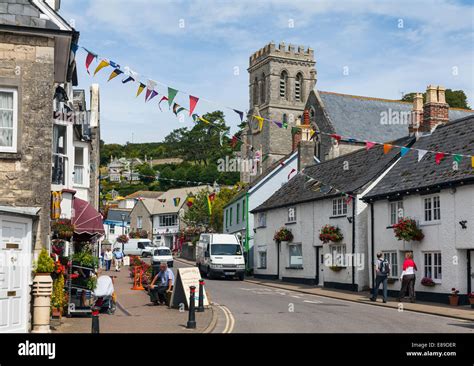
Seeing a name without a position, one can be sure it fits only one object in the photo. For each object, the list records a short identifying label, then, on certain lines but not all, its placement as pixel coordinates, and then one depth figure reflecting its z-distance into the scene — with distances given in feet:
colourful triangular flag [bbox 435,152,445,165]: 69.06
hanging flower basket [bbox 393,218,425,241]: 82.38
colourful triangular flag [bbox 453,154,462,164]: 74.60
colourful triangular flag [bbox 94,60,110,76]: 58.75
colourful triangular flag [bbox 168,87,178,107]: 62.23
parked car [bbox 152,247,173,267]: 160.40
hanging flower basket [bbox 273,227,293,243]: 123.95
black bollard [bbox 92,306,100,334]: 39.22
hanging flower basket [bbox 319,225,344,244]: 103.60
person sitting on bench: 68.44
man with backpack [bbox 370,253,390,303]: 79.17
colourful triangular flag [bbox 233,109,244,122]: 67.36
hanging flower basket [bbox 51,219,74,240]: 61.98
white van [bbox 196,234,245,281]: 121.90
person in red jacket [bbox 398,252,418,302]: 78.23
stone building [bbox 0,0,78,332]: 48.37
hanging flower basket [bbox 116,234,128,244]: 208.56
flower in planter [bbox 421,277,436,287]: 79.82
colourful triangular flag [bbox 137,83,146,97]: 62.84
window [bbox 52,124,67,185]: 70.03
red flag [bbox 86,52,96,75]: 57.82
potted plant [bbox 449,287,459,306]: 74.49
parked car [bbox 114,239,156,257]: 221.09
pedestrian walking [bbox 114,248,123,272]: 139.16
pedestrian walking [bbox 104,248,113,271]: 139.95
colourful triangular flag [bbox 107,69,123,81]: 60.08
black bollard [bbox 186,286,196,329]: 50.42
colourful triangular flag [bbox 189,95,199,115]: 63.52
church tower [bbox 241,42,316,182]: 291.38
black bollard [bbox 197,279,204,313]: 63.31
